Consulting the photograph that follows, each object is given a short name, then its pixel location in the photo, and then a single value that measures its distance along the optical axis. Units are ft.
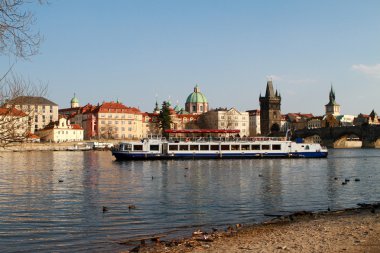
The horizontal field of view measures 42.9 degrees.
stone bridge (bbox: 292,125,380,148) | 481.46
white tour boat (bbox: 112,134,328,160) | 242.37
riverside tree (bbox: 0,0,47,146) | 41.14
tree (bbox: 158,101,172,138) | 390.21
